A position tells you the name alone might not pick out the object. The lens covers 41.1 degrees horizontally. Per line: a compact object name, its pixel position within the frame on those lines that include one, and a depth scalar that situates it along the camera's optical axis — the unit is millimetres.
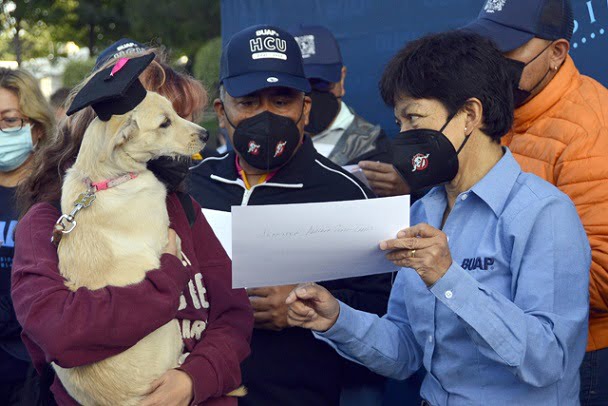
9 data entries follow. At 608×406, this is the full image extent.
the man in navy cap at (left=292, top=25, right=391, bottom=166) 4676
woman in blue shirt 2291
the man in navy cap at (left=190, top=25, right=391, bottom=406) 3236
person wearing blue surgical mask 3734
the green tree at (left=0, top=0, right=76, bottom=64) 18625
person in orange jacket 2891
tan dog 2379
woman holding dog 2270
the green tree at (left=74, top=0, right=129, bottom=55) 20266
